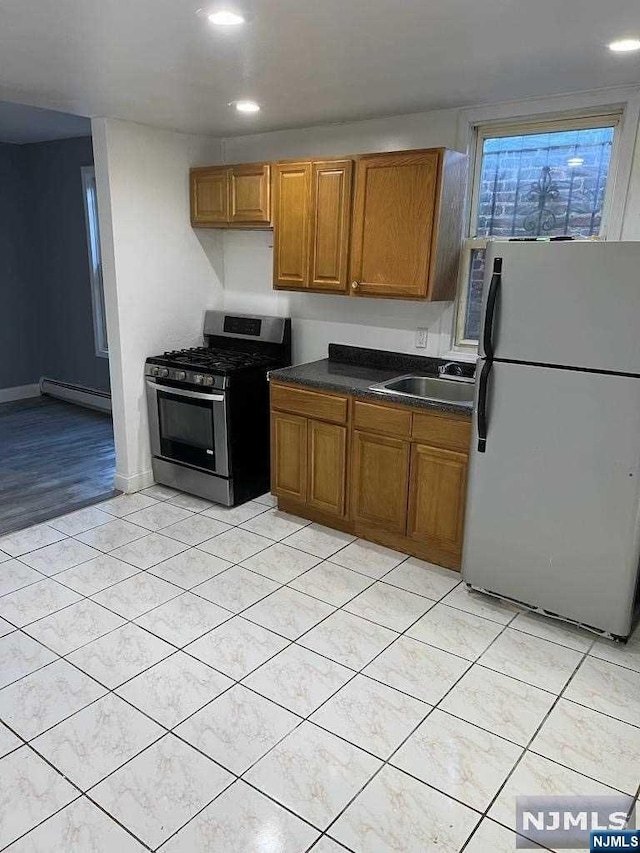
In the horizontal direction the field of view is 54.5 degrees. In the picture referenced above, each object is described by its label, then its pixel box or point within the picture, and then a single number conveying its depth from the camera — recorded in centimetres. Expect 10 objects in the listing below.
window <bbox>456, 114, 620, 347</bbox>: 308
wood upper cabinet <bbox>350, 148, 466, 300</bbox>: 322
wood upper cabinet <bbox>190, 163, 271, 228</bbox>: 392
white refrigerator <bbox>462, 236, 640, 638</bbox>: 244
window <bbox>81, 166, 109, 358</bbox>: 570
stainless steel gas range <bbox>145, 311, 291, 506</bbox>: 383
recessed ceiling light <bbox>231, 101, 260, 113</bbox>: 331
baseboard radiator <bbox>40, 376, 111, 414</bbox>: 616
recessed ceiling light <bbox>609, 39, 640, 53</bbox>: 229
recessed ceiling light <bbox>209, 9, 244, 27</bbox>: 207
